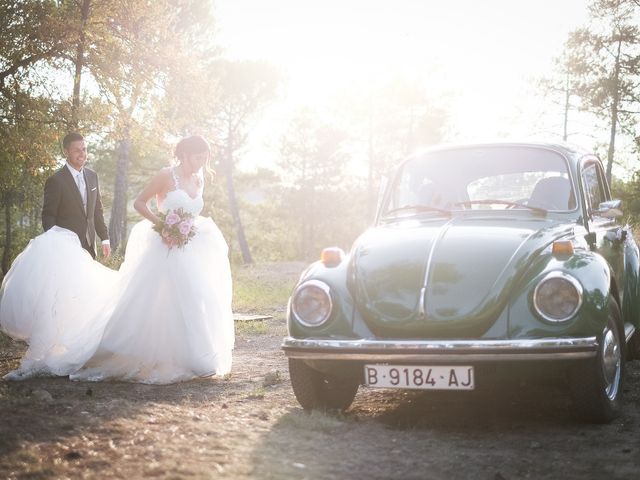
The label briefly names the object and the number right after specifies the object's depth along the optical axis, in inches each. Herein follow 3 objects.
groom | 279.0
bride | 252.1
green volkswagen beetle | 170.9
